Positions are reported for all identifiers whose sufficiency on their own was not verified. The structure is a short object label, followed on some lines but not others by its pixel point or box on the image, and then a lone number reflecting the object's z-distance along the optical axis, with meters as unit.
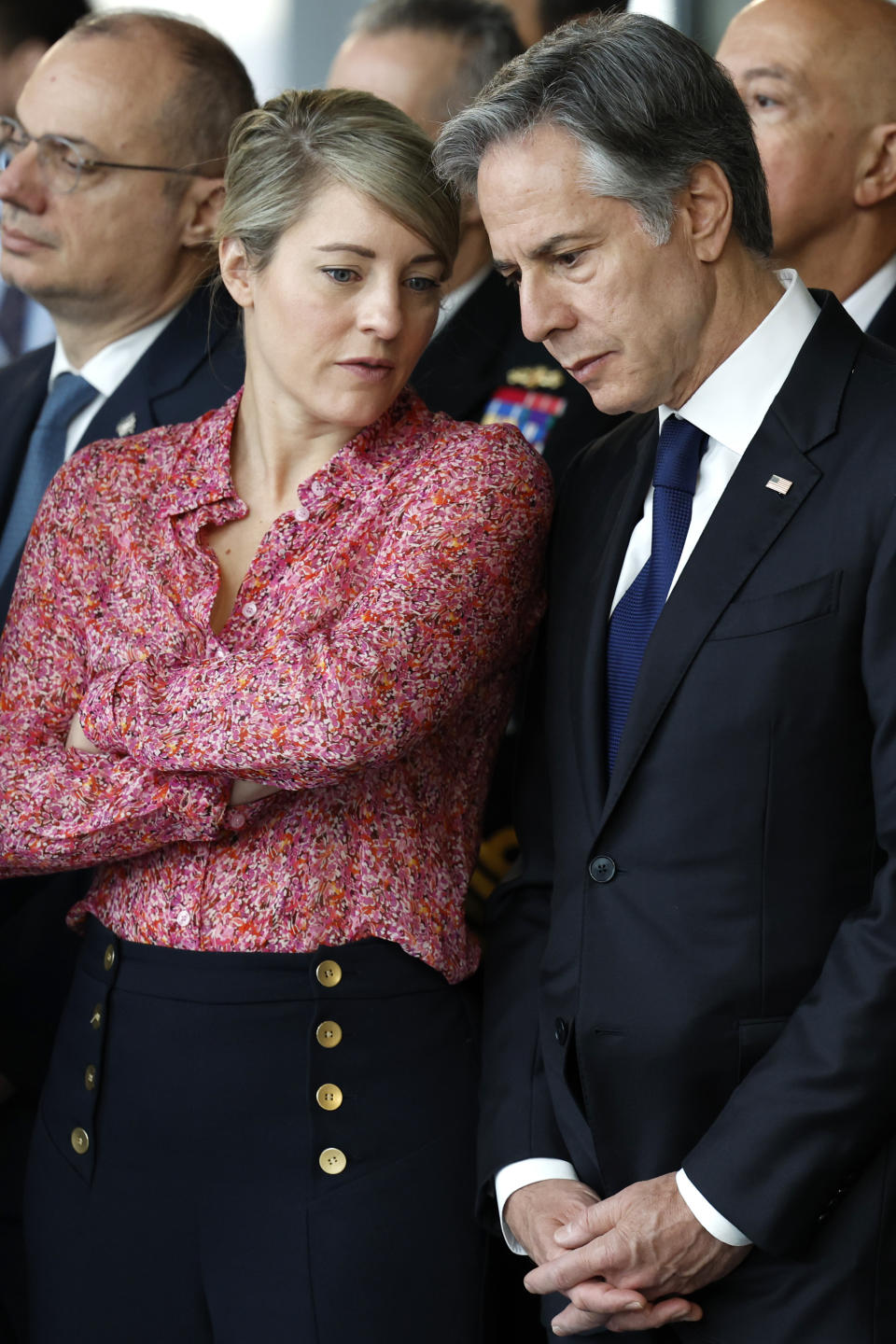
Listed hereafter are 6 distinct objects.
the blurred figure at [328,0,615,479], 4.91
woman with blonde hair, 3.34
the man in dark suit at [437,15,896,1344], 2.90
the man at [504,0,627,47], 7.23
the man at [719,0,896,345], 5.39
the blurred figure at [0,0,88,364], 7.70
